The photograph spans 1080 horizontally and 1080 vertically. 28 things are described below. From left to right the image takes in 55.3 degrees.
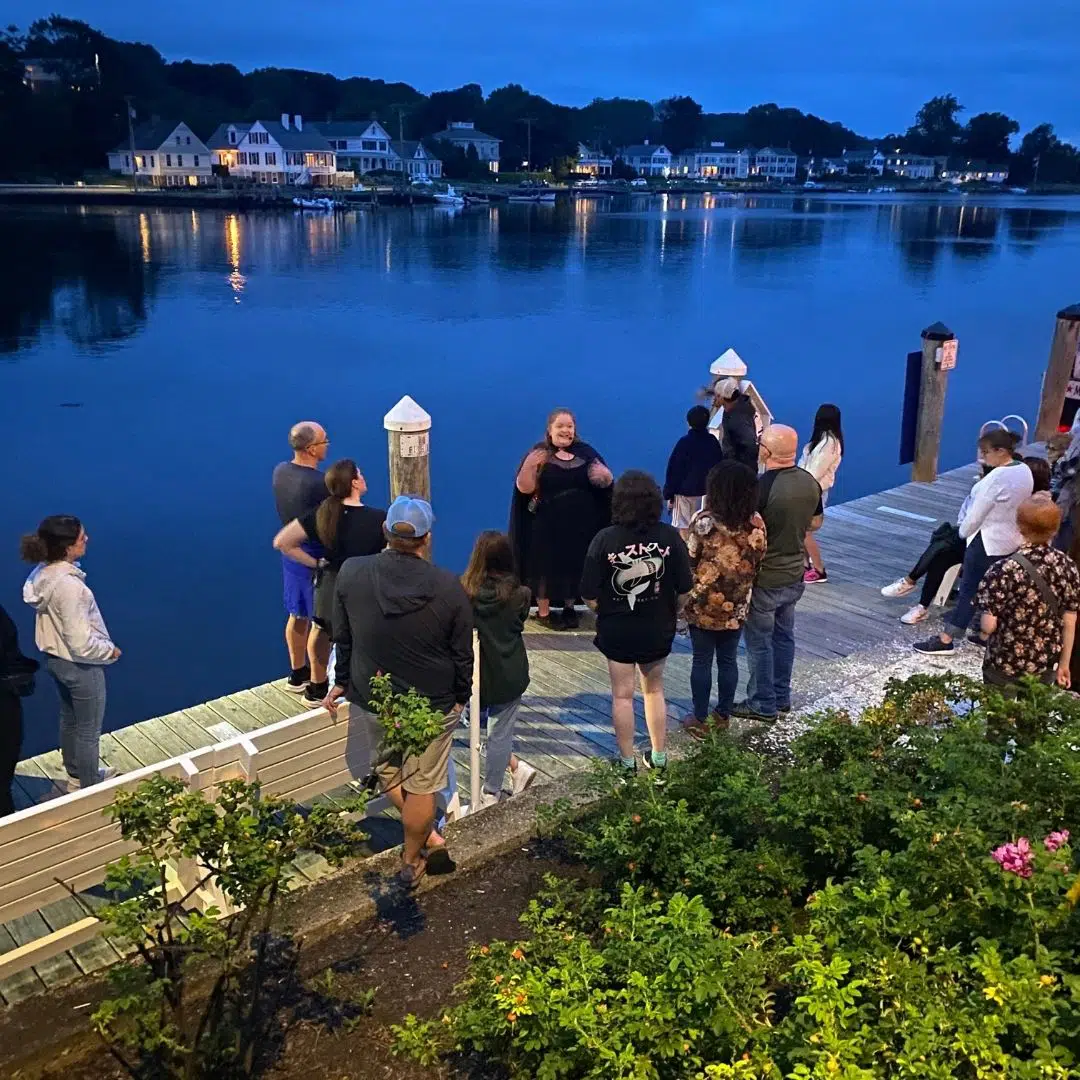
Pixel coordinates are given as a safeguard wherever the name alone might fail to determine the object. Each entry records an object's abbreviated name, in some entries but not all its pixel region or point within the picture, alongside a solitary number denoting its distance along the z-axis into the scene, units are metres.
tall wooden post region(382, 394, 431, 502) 6.31
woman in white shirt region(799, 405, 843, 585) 7.18
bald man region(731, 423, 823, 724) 5.02
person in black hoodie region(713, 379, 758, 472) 7.16
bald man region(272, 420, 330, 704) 5.29
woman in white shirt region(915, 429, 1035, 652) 5.59
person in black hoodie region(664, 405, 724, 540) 7.19
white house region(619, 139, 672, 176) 157.38
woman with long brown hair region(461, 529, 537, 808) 4.23
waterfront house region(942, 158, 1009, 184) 158.25
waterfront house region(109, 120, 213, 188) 91.56
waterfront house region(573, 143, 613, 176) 140.02
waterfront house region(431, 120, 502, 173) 116.88
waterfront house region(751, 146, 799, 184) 164.50
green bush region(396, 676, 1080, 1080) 2.40
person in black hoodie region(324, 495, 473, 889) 3.61
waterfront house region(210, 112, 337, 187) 94.50
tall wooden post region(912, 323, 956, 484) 10.88
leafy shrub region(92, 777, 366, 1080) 2.66
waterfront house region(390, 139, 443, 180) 108.50
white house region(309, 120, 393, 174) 106.00
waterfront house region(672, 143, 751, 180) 165.12
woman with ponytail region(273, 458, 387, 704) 4.86
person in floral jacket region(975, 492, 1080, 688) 4.29
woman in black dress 6.36
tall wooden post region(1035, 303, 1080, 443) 12.16
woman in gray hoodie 4.29
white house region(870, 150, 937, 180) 166.38
